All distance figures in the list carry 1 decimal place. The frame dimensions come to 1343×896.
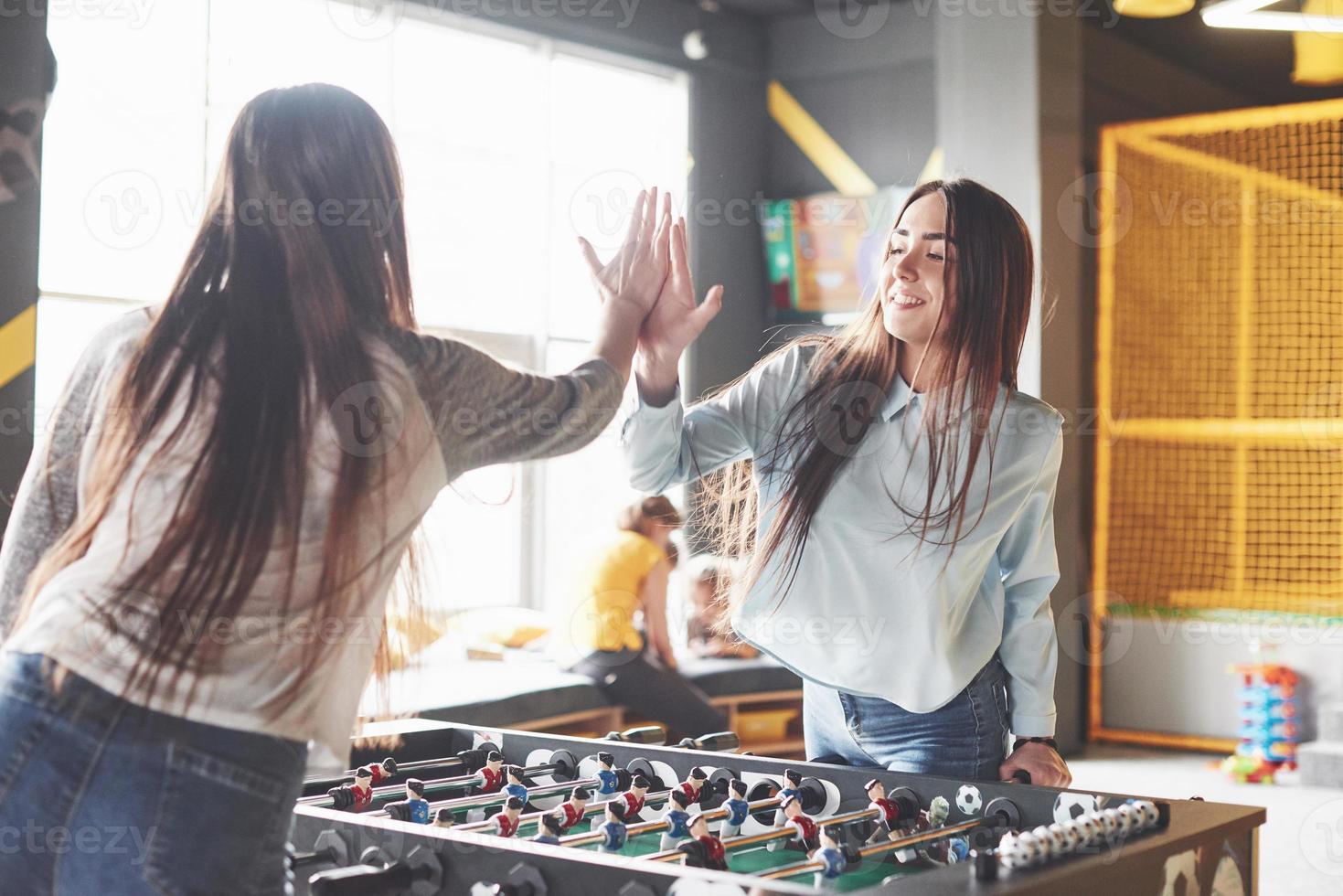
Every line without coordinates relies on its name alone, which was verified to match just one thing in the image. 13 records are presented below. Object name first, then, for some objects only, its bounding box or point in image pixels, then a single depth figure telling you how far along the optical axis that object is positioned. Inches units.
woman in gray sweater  46.5
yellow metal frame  245.9
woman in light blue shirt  80.0
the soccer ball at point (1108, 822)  58.9
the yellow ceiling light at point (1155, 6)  180.5
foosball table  54.9
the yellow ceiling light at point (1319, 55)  255.9
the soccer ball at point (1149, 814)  61.9
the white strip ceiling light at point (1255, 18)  191.0
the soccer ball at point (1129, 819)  60.4
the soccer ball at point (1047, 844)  56.1
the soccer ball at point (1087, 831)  57.7
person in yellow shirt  192.5
